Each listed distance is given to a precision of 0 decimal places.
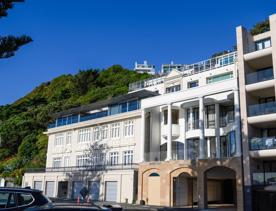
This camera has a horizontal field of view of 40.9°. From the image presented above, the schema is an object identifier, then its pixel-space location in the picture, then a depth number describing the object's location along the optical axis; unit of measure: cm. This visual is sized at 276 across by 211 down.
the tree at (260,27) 5116
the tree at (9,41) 1623
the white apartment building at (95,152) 4050
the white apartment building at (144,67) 10241
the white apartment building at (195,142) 3212
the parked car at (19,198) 980
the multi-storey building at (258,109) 2833
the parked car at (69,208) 577
